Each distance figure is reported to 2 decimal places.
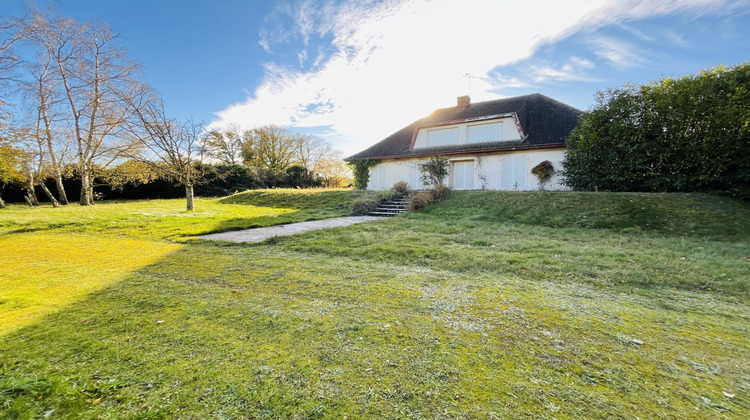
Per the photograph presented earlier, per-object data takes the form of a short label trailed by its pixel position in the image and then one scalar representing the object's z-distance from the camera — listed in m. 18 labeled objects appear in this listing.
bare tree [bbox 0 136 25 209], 10.69
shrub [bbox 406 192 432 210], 10.27
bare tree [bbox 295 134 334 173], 32.81
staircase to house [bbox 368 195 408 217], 10.53
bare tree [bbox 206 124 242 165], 29.72
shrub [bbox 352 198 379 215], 10.96
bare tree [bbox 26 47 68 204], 12.87
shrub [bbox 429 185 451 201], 10.97
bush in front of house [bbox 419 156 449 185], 14.25
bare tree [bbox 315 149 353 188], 32.44
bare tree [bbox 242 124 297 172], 31.06
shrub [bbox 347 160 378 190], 18.37
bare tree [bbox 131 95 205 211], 10.04
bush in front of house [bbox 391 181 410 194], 12.81
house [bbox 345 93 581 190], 13.70
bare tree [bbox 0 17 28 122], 9.47
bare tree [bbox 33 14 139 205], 13.23
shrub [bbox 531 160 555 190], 13.09
